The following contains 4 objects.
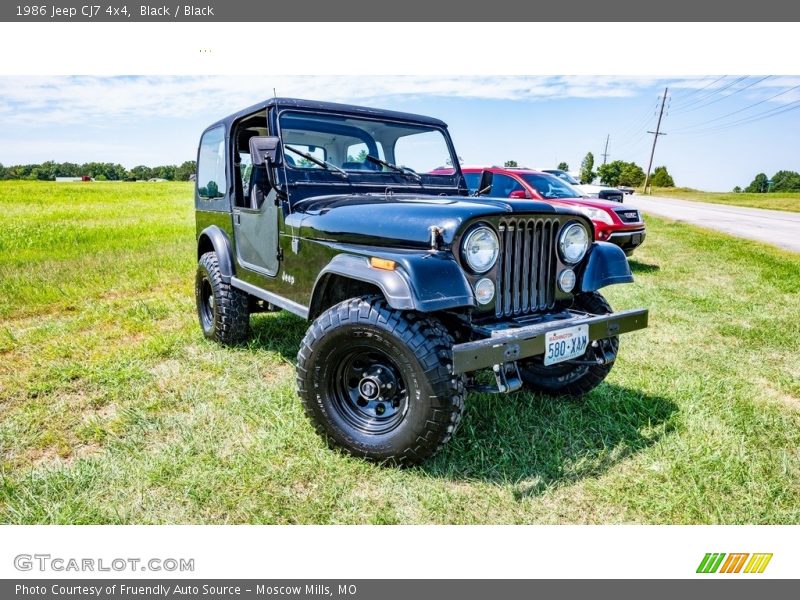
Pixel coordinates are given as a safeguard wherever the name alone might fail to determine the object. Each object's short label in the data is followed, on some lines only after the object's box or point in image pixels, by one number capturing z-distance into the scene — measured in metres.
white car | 10.65
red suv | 8.09
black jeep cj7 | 2.41
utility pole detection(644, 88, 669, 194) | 48.38
